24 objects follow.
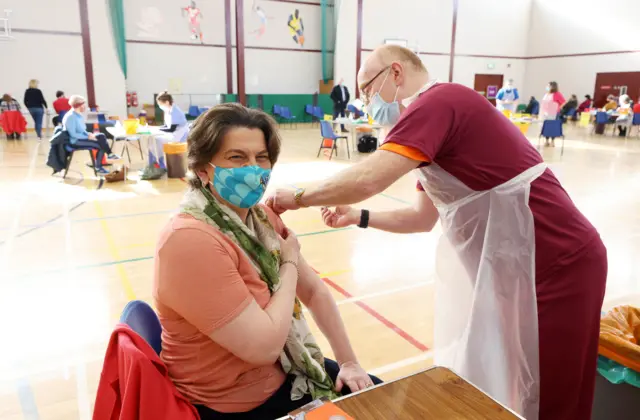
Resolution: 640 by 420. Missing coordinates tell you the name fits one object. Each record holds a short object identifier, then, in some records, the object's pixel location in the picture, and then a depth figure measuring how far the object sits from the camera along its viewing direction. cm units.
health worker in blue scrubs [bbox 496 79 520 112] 1151
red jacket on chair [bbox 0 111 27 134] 1250
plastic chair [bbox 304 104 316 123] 1734
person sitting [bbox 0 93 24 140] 1223
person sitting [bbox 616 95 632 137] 1386
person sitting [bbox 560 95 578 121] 1670
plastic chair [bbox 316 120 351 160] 941
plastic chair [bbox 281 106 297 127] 1673
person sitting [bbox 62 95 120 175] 756
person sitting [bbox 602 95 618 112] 1534
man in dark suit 1331
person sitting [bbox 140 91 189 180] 788
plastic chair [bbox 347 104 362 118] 1178
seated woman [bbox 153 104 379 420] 115
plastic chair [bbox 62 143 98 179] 770
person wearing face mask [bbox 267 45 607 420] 145
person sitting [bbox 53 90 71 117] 1220
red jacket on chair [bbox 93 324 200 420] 105
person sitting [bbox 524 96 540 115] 1714
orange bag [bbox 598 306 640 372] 170
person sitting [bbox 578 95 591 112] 1836
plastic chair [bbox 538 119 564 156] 1084
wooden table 103
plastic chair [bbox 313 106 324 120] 1719
